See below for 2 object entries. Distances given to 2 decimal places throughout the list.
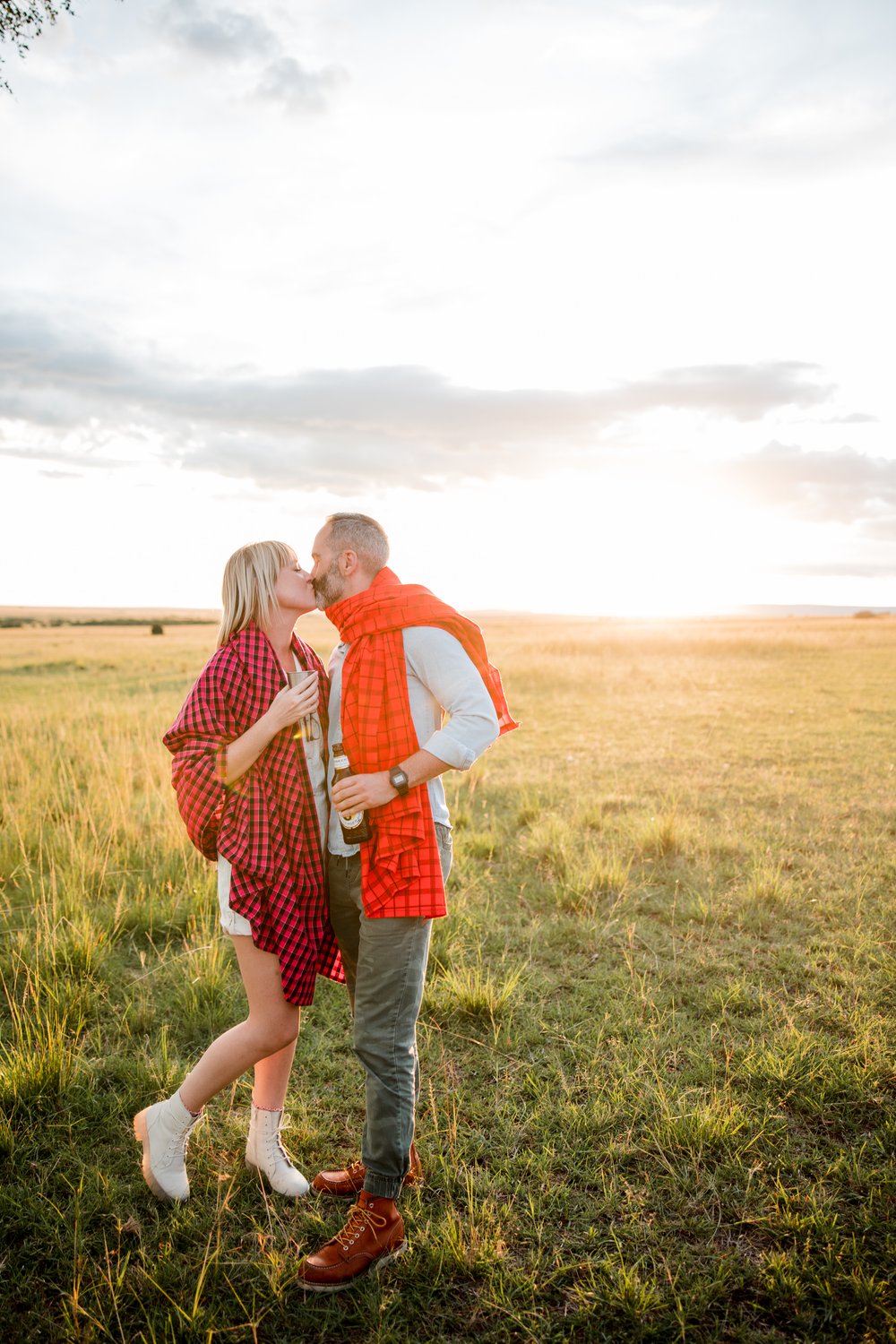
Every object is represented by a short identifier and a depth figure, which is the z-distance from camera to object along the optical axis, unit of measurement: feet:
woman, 9.48
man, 8.90
